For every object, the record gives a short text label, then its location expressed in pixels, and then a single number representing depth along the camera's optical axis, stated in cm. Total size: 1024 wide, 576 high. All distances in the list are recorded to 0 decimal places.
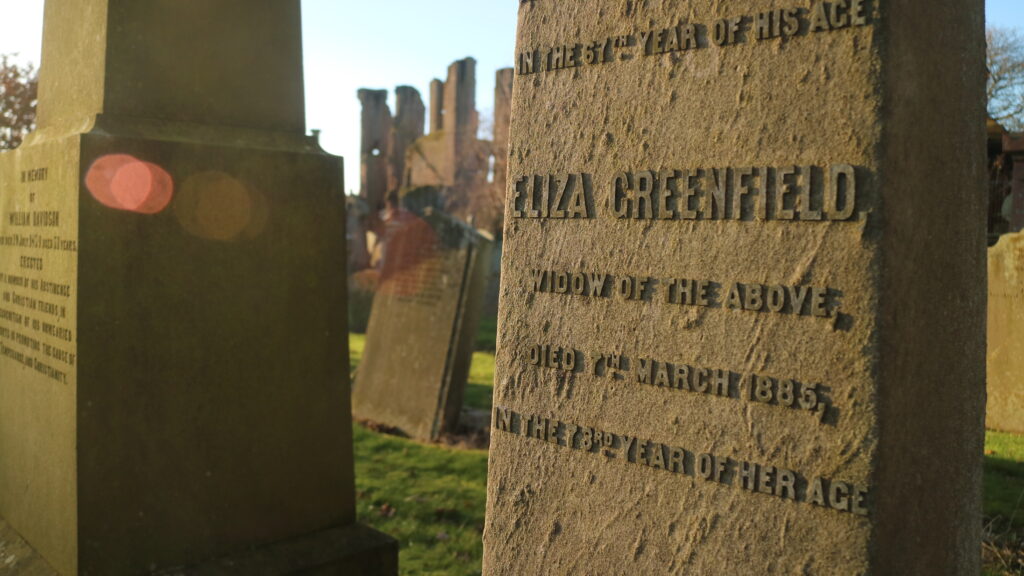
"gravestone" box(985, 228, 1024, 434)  624
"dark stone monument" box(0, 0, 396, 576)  289
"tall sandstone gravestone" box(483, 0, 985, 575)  185
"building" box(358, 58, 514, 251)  4428
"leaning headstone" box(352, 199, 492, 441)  723
